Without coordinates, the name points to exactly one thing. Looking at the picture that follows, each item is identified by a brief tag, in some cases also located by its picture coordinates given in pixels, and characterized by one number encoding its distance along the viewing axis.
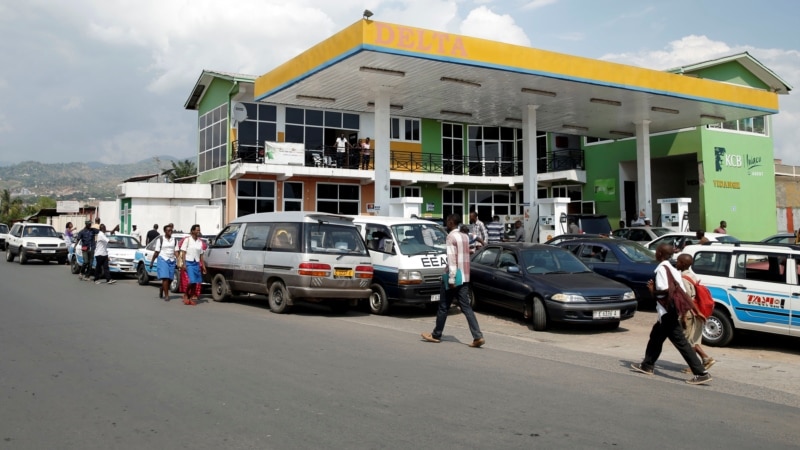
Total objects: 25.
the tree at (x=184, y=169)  68.05
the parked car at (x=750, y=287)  9.04
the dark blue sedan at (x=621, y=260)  12.89
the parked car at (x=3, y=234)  39.37
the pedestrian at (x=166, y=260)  14.11
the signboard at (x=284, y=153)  27.59
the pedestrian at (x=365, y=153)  29.84
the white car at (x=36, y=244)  25.62
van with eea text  11.95
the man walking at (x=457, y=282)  8.90
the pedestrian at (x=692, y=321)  7.53
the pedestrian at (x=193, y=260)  13.50
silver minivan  11.62
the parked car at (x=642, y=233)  18.56
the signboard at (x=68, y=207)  54.50
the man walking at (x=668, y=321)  7.09
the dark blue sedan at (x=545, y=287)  10.45
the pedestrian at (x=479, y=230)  16.70
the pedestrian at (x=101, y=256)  17.80
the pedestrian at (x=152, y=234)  23.00
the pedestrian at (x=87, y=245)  19.06
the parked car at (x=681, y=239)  15.68
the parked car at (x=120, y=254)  19.44
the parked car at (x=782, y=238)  17.78
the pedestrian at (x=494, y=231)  19.42
